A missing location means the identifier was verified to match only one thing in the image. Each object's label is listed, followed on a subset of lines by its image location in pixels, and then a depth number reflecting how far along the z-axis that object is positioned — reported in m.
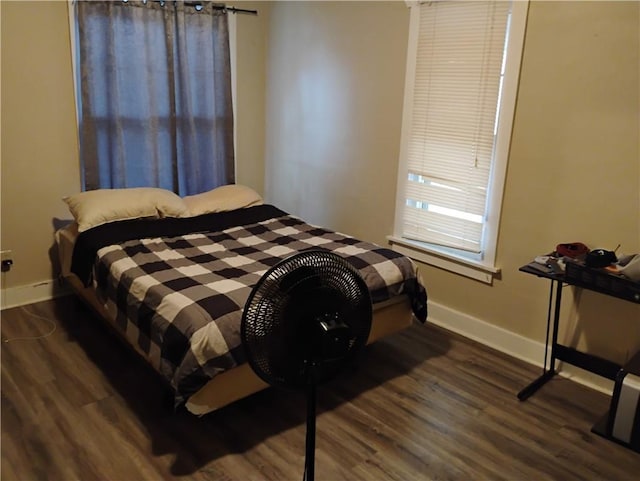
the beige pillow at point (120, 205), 3.09
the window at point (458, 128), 2.88
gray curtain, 3.38
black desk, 2.63
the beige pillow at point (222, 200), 3.55
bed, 2.10
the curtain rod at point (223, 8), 3.56
